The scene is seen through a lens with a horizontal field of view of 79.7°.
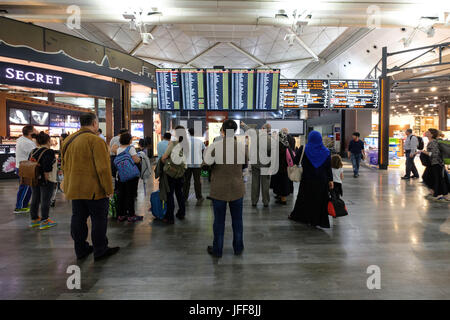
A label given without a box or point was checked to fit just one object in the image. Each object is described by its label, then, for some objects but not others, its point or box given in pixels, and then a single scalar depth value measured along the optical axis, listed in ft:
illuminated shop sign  22.08
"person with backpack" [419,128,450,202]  18.61
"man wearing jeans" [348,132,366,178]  30.65
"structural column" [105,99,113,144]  29.24
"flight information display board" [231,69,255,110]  22.15
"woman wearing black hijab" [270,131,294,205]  17.82
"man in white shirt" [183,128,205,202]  17.35
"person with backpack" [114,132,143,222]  13.57
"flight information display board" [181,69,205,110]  21.93
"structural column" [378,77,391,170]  34.14
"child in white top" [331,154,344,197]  15.19
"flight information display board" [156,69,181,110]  22.16
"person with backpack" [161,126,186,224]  13.61
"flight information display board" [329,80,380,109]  31.63
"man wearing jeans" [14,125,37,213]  15.72
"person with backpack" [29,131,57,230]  12.89
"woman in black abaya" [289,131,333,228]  13.01
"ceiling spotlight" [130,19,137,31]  23.36
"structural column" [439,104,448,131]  76.33
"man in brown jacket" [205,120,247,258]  9.49
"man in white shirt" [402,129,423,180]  27.43
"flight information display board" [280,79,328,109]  31.22
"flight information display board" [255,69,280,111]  22.40
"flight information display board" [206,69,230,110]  21.89
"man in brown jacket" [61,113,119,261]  9.21
